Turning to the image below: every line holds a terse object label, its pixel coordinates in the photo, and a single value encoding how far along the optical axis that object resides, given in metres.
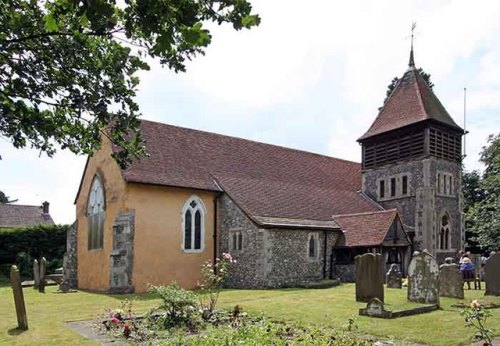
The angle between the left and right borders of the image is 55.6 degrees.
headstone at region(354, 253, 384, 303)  13.76
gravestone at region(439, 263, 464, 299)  15.59
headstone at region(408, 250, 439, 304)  13.83
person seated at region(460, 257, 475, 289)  20.26
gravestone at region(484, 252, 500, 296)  16.34
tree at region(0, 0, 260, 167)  4.54
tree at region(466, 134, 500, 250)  21.44
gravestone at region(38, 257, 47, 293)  21.45
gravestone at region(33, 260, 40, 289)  22.98
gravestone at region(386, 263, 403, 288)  19.08
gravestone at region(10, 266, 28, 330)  11.01
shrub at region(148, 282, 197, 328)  10.67
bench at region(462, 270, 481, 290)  20.00
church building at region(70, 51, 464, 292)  20.88
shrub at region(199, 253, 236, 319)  11.34
